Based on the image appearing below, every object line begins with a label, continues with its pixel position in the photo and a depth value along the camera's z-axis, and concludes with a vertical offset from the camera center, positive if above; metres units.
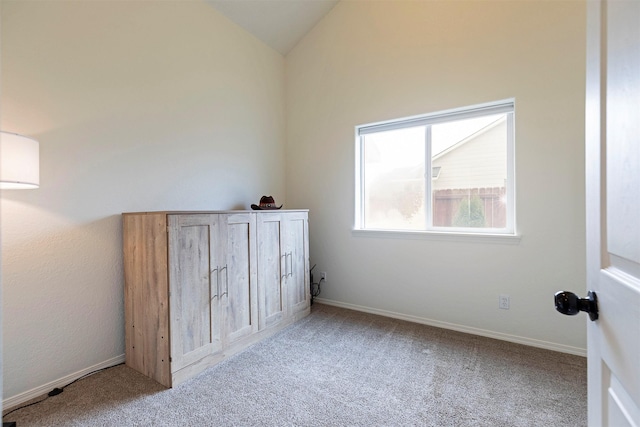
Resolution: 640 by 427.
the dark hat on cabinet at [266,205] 2.79 +0.06
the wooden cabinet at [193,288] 1.85 -0.55
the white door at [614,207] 0.46 +0.00
